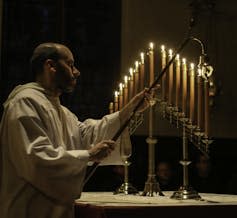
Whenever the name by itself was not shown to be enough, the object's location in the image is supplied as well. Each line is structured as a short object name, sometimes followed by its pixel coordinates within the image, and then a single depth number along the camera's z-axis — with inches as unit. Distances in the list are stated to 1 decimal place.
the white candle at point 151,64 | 245.3
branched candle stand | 238.0
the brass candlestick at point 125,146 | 241.9
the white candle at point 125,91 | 263.3
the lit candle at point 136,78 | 257.5
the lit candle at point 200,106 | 240.0
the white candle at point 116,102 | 268.1
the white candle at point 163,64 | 244.9
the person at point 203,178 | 443.5
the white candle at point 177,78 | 242.6
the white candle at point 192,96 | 240.7
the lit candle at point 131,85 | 260.9
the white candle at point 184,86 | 241.9
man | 186.3
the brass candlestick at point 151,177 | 242.6
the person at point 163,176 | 400.1
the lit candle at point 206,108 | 236.8
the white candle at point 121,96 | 266.5
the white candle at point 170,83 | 243.0
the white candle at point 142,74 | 251.5
